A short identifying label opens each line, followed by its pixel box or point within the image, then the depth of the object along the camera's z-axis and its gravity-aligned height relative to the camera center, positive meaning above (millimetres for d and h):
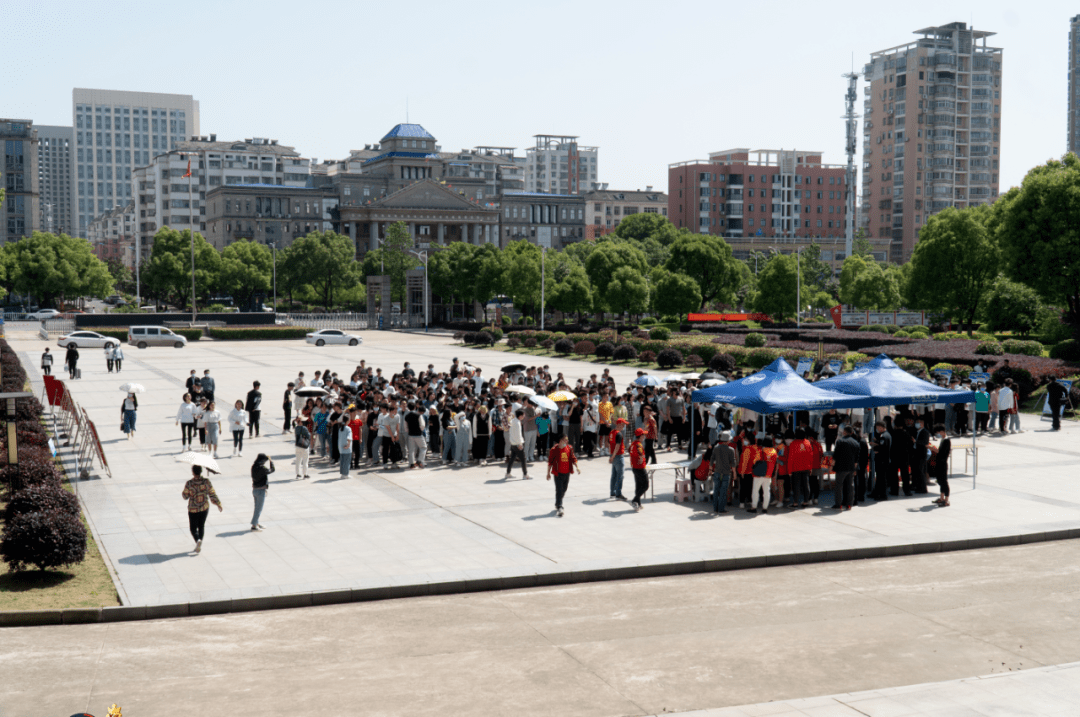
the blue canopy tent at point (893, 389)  20078 -1734
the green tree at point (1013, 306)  50375 +0
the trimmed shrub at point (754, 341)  50031 -1833
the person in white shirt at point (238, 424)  23434 -2893
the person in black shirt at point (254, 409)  26578 -2855
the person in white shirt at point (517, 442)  20719 -2895
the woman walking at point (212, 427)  23531 -2971
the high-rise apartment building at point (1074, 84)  182125 +40872
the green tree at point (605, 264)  80312 +3253
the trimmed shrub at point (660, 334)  54556 -1665
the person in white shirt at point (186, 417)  24078 -2808
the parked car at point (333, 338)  68562 -2457
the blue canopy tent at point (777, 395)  19078 -1786
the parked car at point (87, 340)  60812 -2372
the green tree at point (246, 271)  112312 +3595
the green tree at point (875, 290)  83125 +1280
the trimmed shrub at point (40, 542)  13008 -3162
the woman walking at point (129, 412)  25766 -2862
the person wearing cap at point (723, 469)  17422 -2889
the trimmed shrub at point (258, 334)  74875 -2429
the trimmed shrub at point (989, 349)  38219 -1682
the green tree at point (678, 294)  75750 +783
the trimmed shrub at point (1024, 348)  39750 -1686
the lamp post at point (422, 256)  91625 +4757
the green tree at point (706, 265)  82812 +3319
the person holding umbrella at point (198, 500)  14453 -2906
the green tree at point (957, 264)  57188 +2433
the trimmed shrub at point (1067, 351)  39344 -1772
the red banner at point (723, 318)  80375 -1084
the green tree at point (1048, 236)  41844 +3030
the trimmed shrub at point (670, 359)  47531 -2615
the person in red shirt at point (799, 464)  18078 -2896
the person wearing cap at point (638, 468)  17625 -2936
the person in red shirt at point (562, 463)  16984 -2734
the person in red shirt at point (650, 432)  20109 -2634
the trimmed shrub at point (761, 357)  43531 -2328
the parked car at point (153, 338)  64500 -2356
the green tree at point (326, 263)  113312 +4590
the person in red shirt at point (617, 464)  18141 -2948
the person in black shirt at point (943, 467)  18016 -2940
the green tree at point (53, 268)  99062 +3314
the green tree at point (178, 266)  104875 +3840
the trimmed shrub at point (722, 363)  44094 -2602
